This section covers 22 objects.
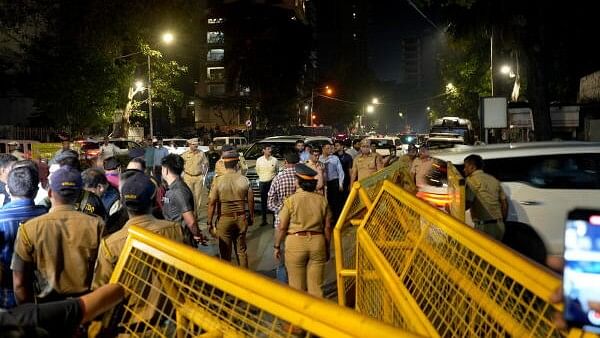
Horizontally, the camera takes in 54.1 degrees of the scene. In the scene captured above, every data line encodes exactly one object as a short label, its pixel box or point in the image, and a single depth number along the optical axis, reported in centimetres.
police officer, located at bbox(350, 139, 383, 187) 1253
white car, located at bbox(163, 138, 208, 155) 2965
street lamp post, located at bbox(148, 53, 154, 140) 3325
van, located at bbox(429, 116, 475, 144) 3142
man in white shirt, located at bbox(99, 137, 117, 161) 1960
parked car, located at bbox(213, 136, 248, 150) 3180
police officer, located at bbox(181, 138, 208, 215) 1210
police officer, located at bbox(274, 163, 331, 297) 592
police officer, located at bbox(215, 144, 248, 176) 1194
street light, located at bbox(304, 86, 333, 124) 6801
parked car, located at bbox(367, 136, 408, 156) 2713
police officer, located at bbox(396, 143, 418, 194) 938
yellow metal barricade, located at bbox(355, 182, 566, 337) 217
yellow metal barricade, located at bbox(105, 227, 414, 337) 183
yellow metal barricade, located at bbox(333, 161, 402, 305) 563
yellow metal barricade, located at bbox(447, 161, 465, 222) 639
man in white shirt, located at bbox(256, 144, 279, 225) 1239
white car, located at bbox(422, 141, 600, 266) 764
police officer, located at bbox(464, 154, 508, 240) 720
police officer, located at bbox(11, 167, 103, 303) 381
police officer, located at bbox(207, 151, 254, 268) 750
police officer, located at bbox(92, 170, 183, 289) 392
